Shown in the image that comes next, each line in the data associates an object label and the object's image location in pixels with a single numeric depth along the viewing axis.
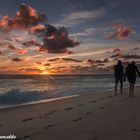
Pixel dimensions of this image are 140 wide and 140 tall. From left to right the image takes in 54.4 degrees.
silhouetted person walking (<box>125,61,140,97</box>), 8.09
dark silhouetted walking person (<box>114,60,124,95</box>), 8.65
